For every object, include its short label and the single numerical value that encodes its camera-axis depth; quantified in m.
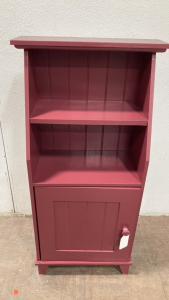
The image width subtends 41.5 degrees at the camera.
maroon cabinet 1.22
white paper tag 1.41
